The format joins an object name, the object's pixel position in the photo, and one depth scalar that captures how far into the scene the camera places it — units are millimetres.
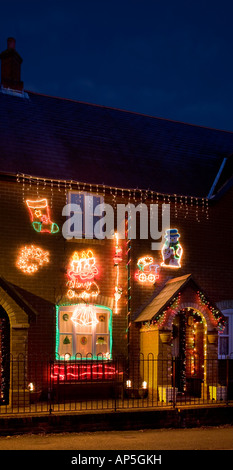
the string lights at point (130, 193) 15170
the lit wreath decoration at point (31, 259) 14867
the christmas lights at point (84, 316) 15369
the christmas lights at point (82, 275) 15320
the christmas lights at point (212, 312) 15266
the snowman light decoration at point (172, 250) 16500
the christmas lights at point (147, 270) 16125
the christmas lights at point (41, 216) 15102
